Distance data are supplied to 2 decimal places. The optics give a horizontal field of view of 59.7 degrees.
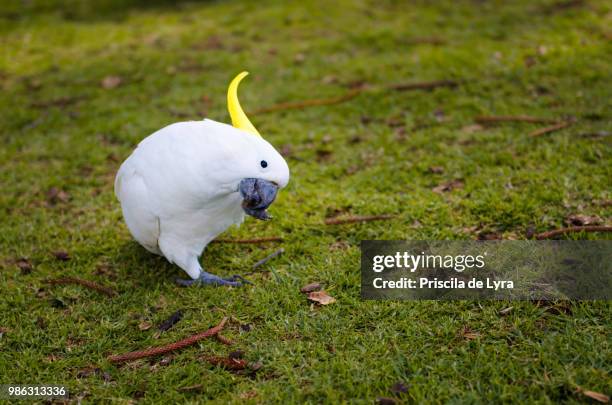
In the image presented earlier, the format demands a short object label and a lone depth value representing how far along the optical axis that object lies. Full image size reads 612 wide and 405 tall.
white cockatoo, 2.24
